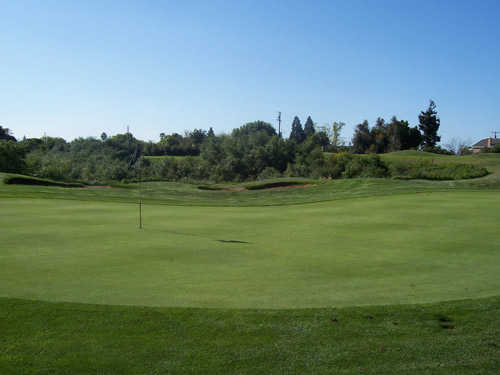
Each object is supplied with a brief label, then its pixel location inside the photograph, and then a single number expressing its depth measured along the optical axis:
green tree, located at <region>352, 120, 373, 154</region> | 77.12
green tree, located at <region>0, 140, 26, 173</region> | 45.14
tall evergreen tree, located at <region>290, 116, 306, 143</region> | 134.82
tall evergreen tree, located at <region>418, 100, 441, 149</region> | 77.77
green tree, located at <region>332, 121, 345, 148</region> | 134.88
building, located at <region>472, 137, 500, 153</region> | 108.91
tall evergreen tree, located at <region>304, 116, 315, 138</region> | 162.27
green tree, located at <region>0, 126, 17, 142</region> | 76.94
